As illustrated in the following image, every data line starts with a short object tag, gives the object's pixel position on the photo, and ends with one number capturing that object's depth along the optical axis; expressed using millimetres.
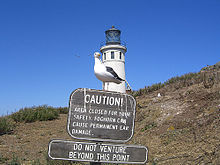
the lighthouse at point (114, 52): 25342
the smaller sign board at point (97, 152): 2998
